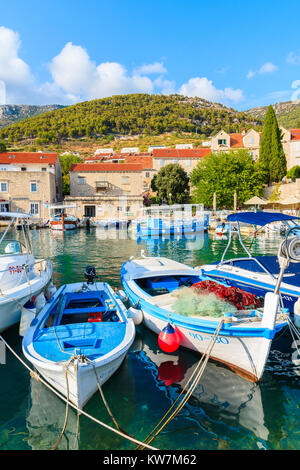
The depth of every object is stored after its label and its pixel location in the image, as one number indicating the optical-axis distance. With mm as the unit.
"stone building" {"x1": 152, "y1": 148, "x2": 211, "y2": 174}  52906
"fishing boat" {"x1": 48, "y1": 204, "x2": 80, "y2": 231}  37938
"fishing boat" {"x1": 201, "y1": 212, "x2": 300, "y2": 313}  8930
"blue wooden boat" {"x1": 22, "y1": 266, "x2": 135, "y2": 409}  5105
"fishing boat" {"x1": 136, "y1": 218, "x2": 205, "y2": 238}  33094
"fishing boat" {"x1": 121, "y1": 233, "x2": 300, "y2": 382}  5789
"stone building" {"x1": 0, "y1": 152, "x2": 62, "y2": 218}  45875
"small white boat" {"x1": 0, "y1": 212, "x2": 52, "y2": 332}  7939
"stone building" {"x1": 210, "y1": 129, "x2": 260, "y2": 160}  55594
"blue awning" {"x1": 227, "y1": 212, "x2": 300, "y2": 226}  8820
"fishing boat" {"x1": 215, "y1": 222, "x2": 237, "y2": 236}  33350
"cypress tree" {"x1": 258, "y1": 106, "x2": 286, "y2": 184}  49719
